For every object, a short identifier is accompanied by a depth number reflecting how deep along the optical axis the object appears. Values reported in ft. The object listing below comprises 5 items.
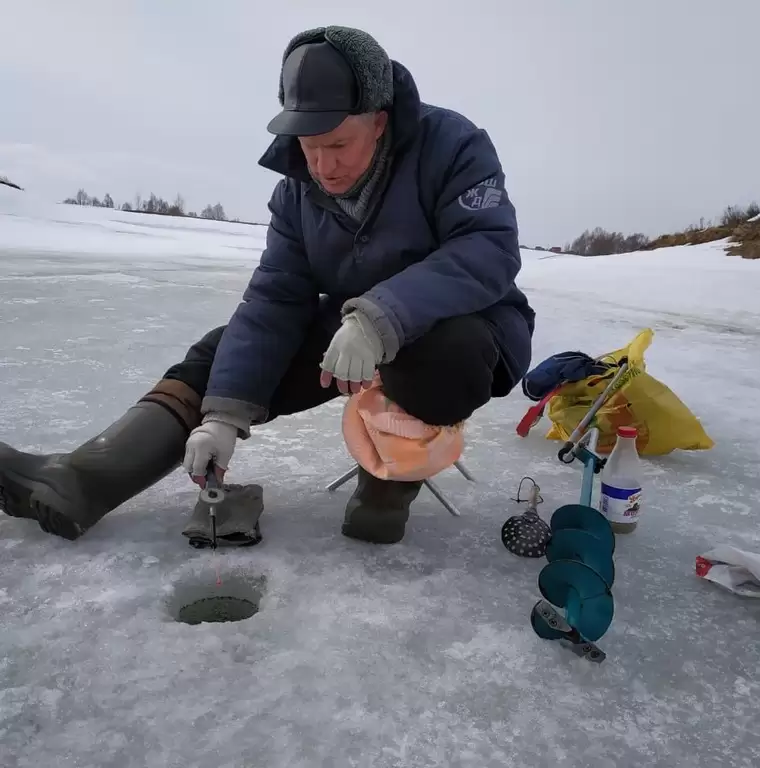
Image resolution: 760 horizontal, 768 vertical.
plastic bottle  4.98
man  4.25
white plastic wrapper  4.21
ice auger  3.51
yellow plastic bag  6.82
